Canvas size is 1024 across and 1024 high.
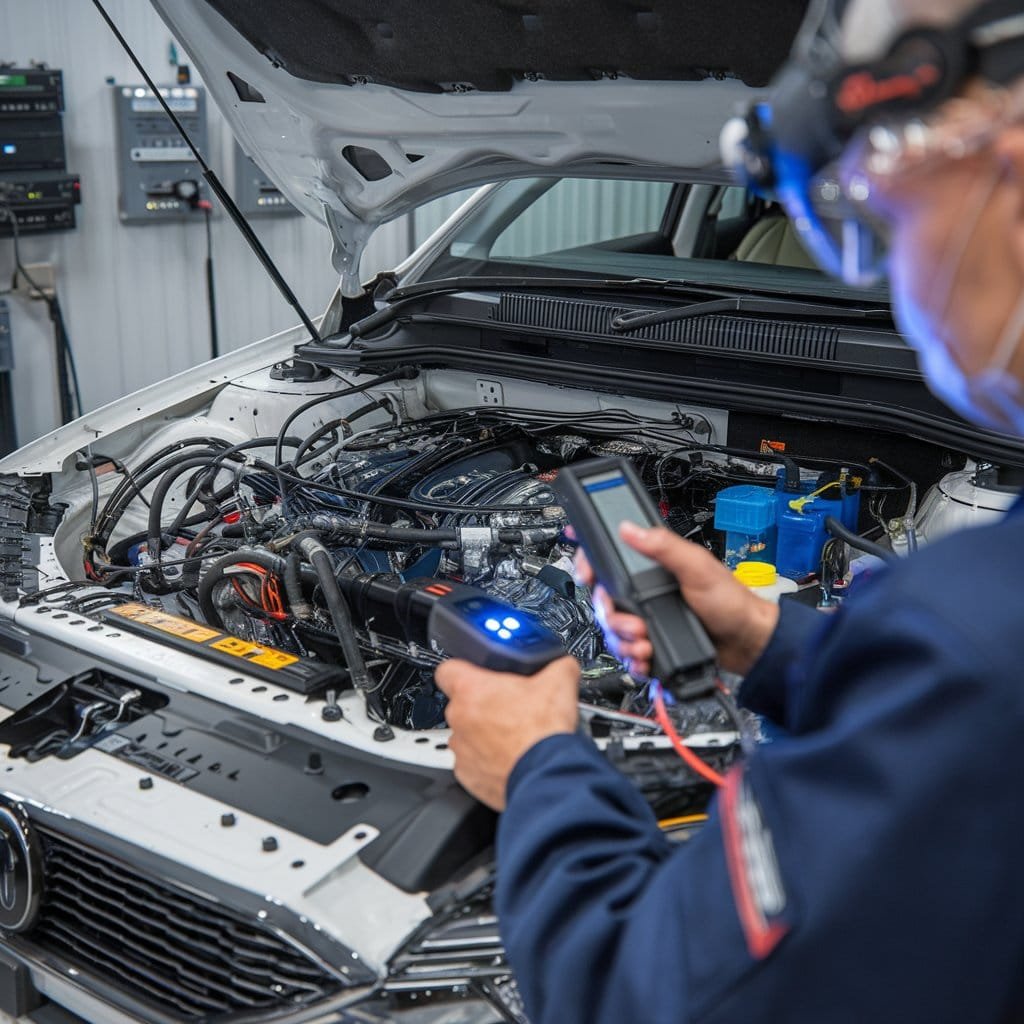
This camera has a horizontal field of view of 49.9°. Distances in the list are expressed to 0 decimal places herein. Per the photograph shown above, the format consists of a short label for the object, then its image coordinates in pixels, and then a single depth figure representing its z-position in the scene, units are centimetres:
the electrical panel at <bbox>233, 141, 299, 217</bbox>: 560
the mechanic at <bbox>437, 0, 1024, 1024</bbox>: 68
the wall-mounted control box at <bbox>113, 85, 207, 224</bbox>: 512
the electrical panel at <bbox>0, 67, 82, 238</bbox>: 470
